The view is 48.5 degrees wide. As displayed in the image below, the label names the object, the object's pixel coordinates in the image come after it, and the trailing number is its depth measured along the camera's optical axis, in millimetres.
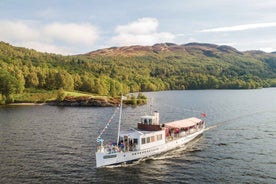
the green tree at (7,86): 168375
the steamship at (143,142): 57438
